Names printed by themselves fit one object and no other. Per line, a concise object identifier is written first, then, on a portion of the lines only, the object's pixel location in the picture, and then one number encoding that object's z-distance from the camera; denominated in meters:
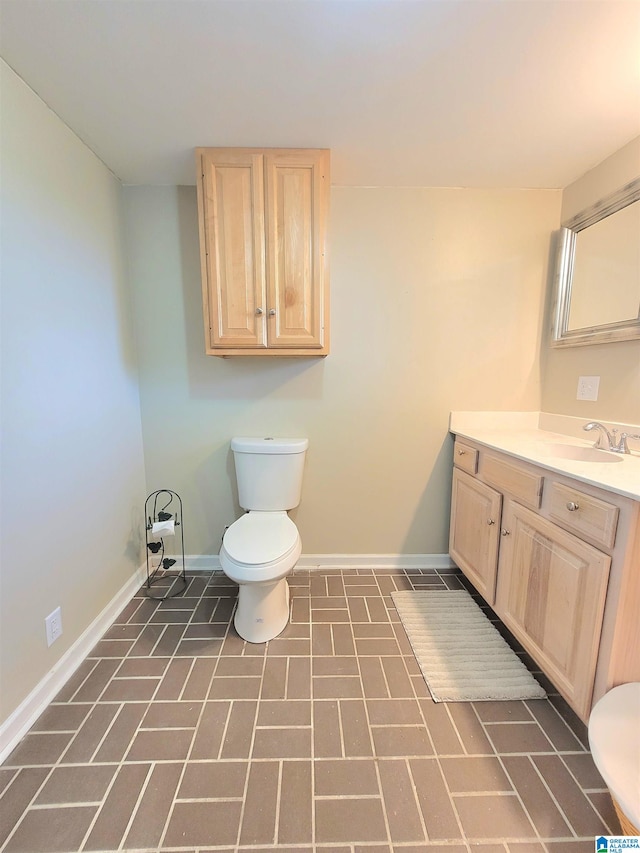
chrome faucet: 1.44
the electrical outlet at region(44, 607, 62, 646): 1.29
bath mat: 1.32
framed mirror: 1.49
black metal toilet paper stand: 2.01
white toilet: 1.45
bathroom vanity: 0.99
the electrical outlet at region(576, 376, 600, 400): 1.67
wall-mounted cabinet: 1.57
